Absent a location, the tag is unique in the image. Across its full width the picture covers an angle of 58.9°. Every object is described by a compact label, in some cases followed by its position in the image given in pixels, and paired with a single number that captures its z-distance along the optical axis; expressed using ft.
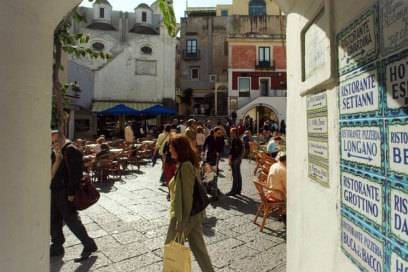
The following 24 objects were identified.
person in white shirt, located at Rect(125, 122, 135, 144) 52.65
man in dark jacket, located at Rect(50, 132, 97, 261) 15.01
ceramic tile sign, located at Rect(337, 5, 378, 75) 5.75
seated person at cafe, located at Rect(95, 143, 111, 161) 33.76
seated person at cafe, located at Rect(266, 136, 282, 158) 36.17
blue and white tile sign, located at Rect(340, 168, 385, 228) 5.59
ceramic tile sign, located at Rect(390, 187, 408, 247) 4.83
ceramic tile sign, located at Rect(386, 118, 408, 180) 4.80
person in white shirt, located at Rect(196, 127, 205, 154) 35.57
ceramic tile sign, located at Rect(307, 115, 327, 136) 8.24
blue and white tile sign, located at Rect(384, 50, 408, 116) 4.78
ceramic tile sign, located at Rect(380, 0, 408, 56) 4.79
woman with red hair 11.77
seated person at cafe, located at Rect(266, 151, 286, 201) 18.60
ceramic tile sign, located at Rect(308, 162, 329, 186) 8.15
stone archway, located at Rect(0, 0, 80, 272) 6.61
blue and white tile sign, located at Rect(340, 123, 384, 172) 5.59
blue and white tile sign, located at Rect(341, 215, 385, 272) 5.64
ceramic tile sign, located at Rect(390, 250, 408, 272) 4.89
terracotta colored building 106.01
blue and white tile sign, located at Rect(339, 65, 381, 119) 5.67
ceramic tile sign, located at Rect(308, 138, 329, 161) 8.13
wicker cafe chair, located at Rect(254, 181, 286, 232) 18.45
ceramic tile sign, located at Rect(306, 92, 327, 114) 8.28
